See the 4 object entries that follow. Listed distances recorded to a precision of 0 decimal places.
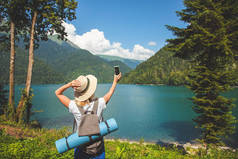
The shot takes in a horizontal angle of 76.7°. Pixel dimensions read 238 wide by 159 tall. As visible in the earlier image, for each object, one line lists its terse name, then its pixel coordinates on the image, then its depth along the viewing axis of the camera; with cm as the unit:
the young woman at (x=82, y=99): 222
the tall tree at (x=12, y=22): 1000
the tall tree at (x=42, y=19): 1032
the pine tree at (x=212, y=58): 722
